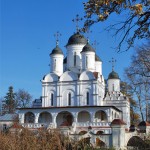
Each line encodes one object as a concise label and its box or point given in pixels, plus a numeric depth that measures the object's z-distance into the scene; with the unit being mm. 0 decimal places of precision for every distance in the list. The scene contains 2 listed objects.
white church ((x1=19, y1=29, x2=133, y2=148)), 43156
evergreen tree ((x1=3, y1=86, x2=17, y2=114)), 66750
